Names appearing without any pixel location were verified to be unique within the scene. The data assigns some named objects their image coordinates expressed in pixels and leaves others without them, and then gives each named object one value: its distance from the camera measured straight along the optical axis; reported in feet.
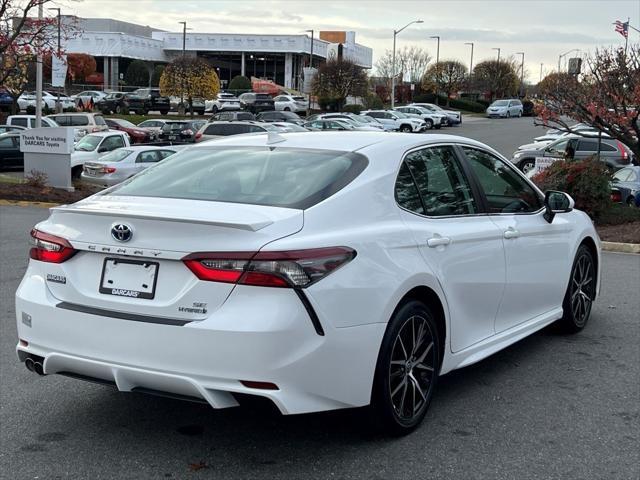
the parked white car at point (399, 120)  167.12
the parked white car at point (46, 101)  178.34
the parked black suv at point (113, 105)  192.54
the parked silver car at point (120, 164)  69.77
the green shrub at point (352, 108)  207.31
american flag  67.07
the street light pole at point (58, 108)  157.07
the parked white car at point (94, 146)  79.97
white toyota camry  11.91
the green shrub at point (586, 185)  53.42
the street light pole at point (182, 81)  186.41
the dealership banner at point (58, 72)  91.61
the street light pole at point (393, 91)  229.25
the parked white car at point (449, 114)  203.54
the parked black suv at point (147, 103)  190.60
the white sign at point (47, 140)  66.59
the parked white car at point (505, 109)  236.61
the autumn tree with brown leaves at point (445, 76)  274.77
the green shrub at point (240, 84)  272.92
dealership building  310.04
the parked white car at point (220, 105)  201.77
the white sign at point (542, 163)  64.95
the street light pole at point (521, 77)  336.98
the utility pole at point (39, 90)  70.90
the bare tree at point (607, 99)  57.62
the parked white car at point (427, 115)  188.44
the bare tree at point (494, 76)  291.17
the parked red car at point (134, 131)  123.44
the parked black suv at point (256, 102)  203.99
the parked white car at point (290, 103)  211.20
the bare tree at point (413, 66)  304.91
